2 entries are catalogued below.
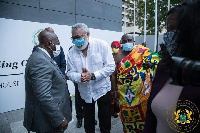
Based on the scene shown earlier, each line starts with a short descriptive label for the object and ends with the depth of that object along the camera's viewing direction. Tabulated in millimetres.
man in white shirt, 2537
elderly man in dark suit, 1762
